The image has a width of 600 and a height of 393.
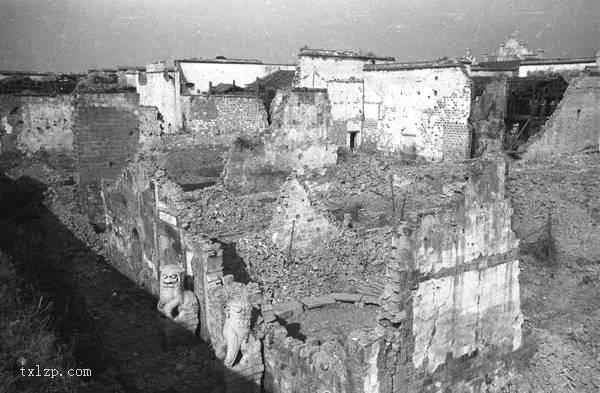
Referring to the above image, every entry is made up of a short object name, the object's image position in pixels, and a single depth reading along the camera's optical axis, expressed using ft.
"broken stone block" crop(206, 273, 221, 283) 29.50
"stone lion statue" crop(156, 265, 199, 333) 28.99
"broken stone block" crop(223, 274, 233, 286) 29.12
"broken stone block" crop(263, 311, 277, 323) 28.91
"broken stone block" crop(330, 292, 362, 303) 35.42
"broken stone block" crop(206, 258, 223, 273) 29.37
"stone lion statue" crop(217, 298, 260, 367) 25.93
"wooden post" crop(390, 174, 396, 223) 49.60
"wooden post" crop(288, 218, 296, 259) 38.09
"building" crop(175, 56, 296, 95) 91.97
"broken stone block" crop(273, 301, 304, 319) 32.96
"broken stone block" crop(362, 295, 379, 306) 34.94
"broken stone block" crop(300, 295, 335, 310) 34.35
